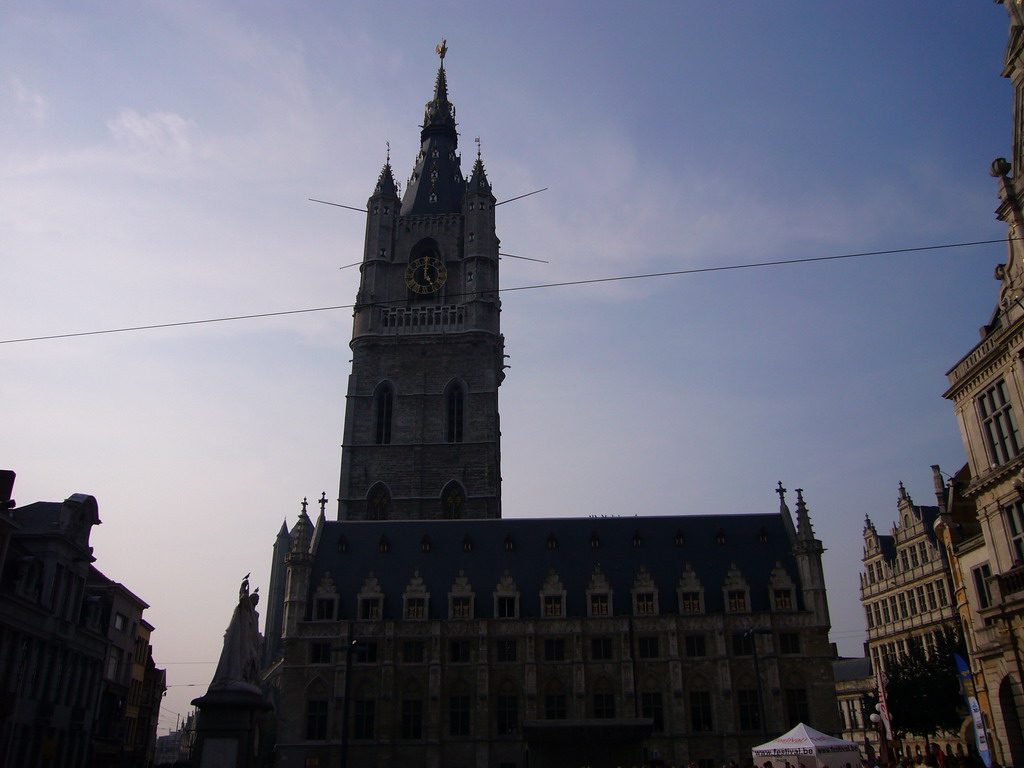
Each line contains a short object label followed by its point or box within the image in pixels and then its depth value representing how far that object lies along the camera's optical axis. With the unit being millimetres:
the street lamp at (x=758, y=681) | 35938
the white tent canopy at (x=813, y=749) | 23797
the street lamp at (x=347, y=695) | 32312
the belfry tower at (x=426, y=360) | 60156
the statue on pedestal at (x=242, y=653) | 22906
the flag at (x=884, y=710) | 26372
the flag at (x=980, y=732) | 27125
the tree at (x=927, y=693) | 45156
